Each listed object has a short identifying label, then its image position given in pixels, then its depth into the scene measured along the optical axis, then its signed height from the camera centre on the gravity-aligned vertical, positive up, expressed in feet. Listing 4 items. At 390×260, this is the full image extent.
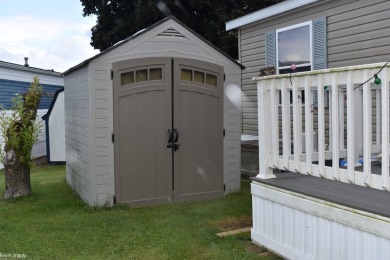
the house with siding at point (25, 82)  42.50 +5.00
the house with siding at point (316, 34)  22.02 +5.38
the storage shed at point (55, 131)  41.19 -0.42
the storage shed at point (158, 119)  19.06 +0.29
